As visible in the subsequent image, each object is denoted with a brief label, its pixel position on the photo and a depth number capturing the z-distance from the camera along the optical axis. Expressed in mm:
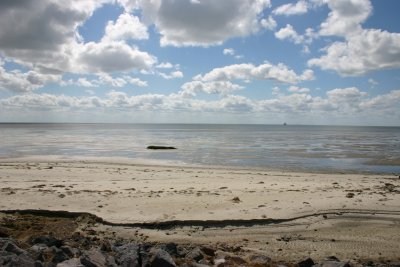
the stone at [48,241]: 7519
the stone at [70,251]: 6938
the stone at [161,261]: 6425
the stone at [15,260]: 5707
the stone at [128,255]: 6516
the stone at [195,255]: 7070
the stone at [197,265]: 6508
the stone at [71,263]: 6020
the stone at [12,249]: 6510
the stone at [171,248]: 7371
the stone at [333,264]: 6556
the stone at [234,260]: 6834
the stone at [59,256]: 6514
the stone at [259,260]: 6781
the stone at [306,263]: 6922
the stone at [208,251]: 7469
